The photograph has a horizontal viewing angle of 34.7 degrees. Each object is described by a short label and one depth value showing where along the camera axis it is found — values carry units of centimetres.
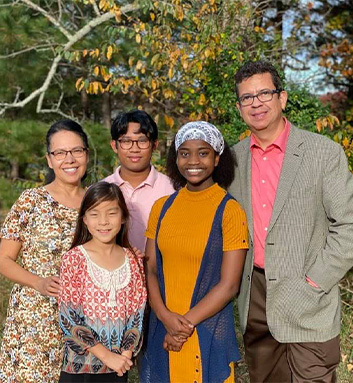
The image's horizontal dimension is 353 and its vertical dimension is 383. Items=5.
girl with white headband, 254
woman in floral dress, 266
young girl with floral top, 245
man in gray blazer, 258
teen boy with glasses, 311
